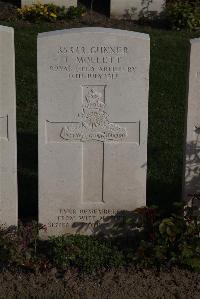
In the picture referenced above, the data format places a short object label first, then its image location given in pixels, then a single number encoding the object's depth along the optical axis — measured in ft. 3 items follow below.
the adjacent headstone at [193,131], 18.10
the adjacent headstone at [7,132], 17.72
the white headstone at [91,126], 17.95
